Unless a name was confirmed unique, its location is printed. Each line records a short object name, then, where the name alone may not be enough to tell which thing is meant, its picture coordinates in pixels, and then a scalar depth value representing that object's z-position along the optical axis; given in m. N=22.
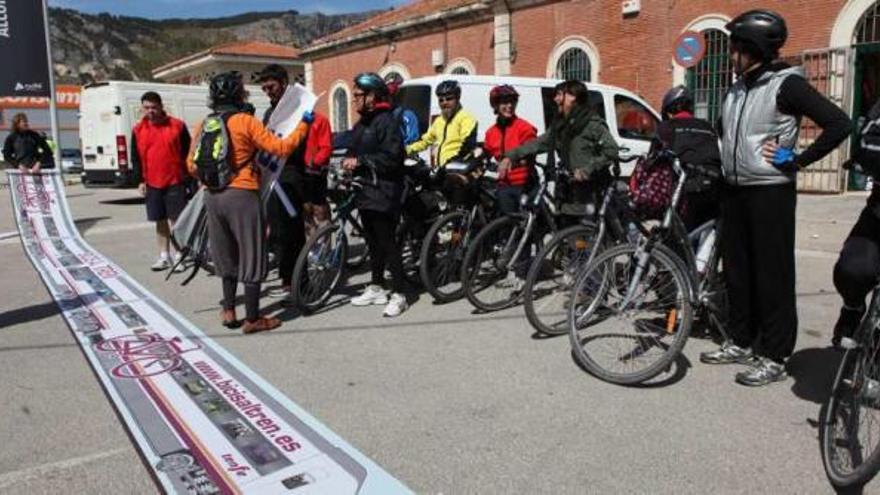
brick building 12.51
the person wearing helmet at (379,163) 5.53
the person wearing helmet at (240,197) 5.00
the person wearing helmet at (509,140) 6.16
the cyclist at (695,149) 4.84
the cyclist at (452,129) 6.41
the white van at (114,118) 15.87
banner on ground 3.10
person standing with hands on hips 3.72
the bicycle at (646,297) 4.05
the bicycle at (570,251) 4.87
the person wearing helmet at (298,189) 6.28
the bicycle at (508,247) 5.46
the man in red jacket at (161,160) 7.43
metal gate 12.45
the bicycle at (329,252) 5.66
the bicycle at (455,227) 5.87
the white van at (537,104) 8.66
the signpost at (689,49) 11.59
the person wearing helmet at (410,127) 7.06
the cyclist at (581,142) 5.30
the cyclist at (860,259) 3.24
